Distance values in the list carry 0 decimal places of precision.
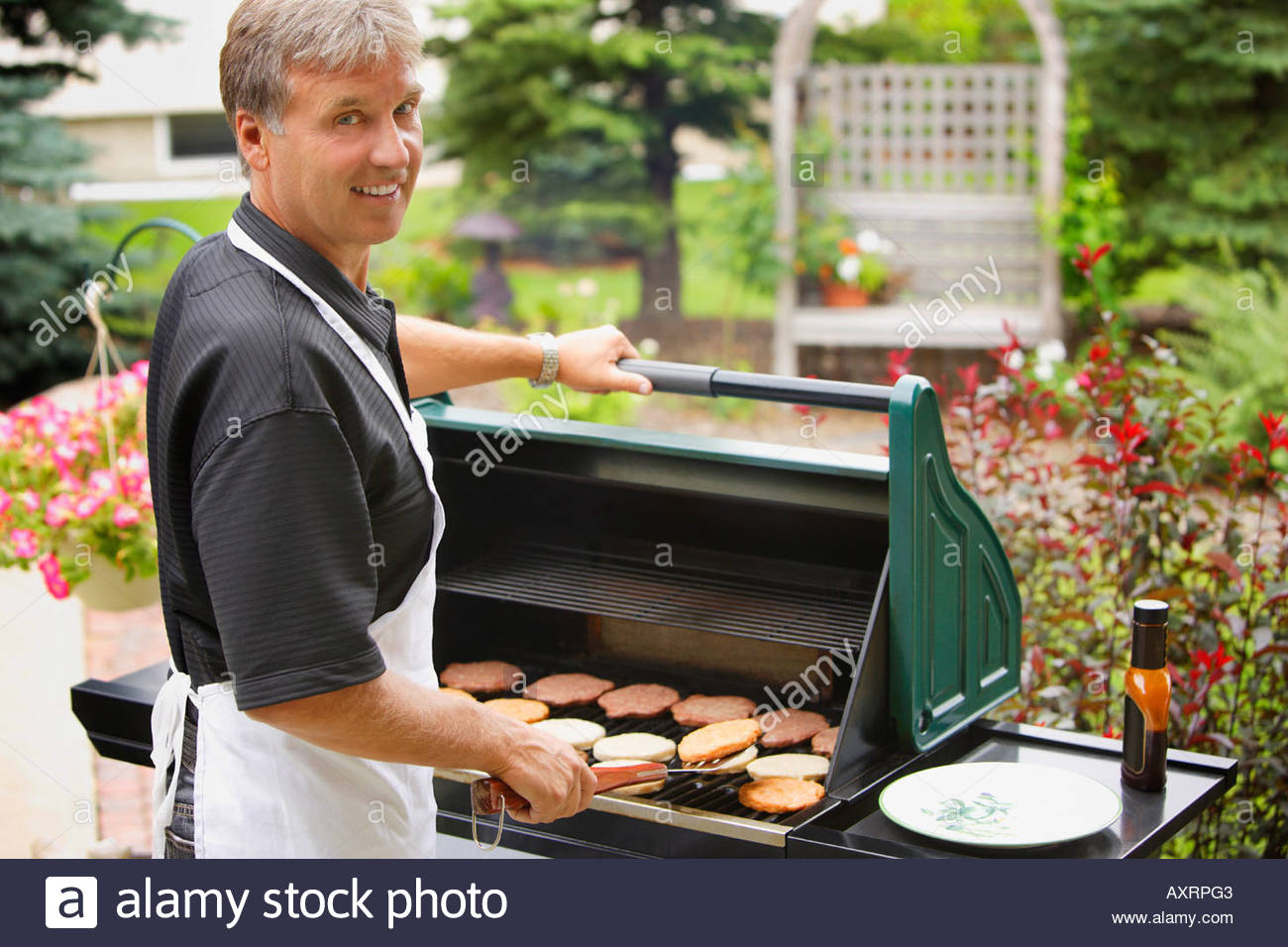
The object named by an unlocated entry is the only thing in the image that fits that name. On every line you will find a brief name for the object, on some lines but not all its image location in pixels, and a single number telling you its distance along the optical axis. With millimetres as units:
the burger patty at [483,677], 2605
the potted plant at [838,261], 9453
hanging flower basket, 3018
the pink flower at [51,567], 3070
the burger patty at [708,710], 2402
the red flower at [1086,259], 3021
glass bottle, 1960
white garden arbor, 9102
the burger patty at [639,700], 2463
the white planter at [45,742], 3641
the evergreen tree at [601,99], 10195
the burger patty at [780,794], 2062
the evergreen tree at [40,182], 8352
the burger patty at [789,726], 2311
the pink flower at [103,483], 3010
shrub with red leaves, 2861
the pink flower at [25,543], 3037
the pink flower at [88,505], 2984
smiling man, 1440
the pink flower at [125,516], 2975
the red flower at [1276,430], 2715
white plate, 1828
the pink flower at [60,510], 3025
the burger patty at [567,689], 2518
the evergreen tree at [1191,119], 8445
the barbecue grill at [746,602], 1999
